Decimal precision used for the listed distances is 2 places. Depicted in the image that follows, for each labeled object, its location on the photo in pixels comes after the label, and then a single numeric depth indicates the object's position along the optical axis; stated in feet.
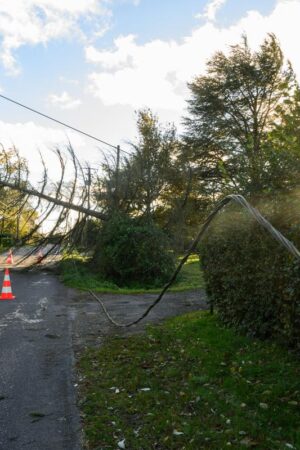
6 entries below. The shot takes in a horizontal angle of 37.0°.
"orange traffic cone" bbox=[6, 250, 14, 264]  91.05
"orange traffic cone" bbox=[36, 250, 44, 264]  69.32
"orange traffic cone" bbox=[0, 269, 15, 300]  44.01
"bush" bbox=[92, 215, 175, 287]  57.77
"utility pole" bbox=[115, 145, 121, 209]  65.05
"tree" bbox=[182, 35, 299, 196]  101.30
